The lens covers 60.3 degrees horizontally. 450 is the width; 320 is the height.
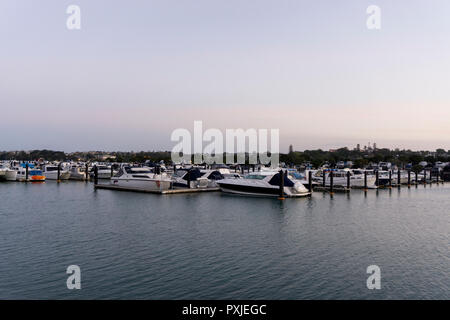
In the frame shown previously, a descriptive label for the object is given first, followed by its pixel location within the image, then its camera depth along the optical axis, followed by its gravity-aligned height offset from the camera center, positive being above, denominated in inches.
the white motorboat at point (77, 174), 2994.6 -154.0
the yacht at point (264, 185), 1899.6 -165.2
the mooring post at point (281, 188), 1845.5 -170.2
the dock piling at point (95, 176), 2331.6 -136.7
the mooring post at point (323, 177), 2405.3 -155.7
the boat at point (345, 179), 2503.7 -178.2
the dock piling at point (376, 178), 2604.1 -180.8
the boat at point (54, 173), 2930.6 -142.1
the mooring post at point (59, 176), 2820.4 -160.7
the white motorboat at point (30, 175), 2731.3 -146.0
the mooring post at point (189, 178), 2156.7 -138.1
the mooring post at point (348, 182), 2330.8 -185.1
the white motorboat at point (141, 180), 2065.7 -142.3
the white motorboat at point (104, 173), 3078.2 -152.4
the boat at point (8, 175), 2844.5 -148.7
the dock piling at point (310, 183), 2021.9 -162.5
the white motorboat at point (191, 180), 2169.0 -151.0
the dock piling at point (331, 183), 2153.5 -177.4
